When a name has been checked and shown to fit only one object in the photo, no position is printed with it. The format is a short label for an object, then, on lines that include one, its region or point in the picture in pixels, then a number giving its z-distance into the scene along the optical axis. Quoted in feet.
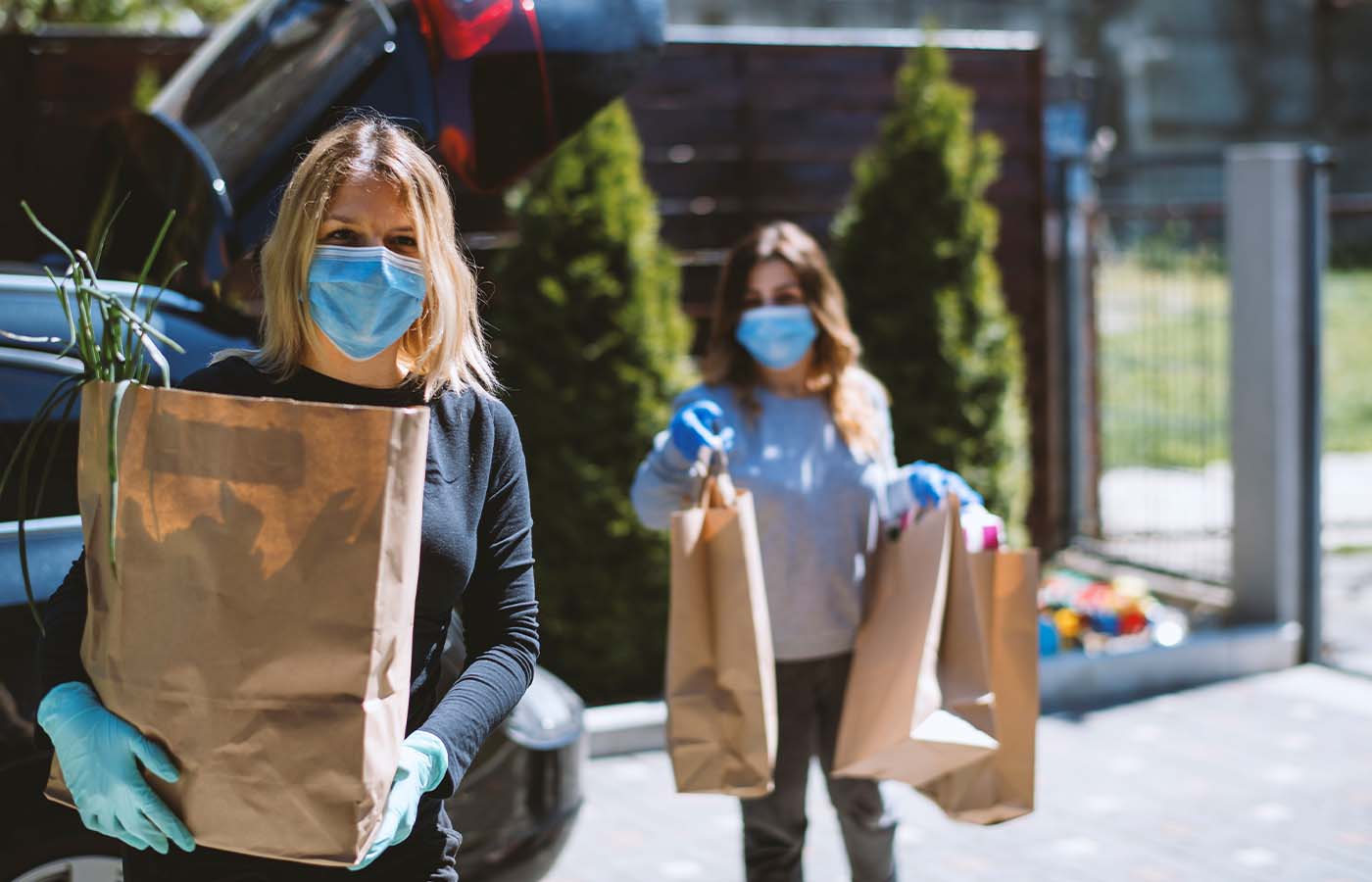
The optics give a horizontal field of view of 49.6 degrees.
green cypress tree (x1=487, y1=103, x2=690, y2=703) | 18.63
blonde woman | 5.99
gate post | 19.88
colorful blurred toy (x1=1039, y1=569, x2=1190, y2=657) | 20.65
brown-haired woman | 10.28
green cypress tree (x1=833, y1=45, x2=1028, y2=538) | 20.80
